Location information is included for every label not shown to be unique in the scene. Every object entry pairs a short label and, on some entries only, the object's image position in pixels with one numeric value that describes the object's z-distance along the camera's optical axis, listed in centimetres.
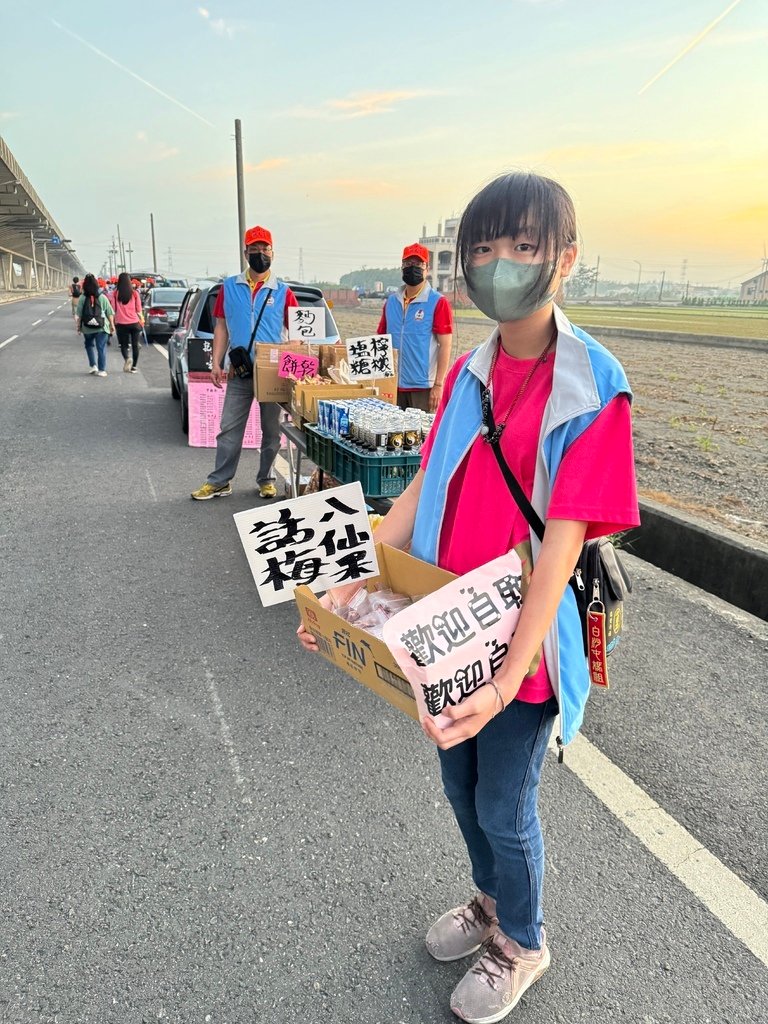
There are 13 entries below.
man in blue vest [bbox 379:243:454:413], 594
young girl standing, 133
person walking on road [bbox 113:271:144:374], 1290
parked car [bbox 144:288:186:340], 1872
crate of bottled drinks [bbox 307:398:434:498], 383
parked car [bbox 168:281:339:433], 777
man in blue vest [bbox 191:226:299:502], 571
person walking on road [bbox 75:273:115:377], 1220
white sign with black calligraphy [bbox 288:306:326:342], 588
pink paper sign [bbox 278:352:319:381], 547
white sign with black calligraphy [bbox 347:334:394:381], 536
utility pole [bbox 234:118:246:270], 2183
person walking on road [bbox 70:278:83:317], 2432
